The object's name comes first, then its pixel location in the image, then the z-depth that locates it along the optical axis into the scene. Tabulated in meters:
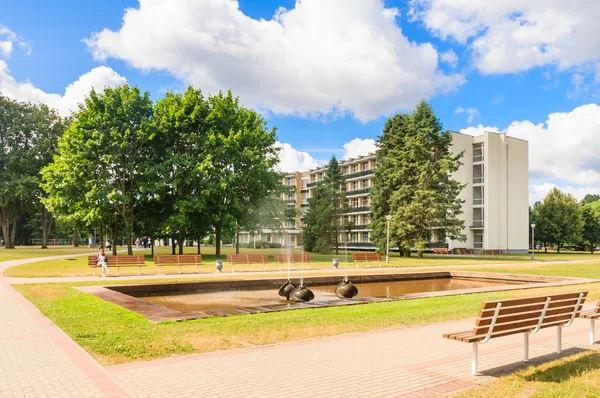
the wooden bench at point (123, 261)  22.94
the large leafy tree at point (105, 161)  34.66
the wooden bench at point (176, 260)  24.25
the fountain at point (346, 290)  15.70
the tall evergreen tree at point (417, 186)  43.72
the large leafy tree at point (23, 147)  50.06
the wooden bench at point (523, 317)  6.27
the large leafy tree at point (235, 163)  36.97
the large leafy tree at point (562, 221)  69.25
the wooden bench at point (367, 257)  32.49
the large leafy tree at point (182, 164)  35.94
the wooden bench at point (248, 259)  27.27
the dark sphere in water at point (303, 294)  14.46
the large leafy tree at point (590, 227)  73.69
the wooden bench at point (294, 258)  30.00
